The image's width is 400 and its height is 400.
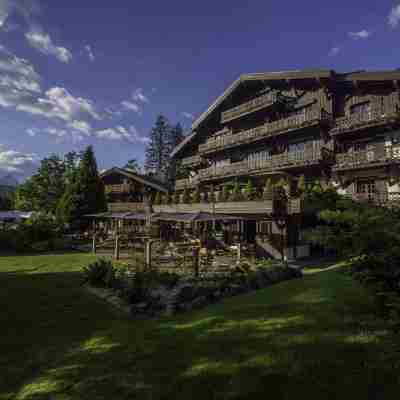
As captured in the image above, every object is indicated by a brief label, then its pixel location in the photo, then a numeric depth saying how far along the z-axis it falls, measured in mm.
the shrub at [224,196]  17442
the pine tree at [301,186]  15378
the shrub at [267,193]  14573
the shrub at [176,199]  21562
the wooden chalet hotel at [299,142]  15844
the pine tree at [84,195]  26406
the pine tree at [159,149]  62406
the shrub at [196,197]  19609
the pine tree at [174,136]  63400
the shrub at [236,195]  16488
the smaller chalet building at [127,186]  32031
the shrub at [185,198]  20570
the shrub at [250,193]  15936
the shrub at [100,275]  9692
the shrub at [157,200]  23500
